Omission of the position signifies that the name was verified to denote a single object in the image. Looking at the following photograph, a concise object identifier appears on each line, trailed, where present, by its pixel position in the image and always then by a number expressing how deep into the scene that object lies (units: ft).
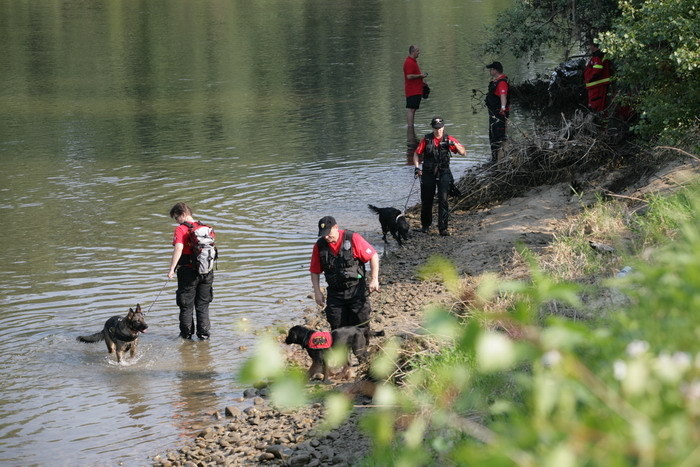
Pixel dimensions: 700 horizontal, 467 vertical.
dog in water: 64.23
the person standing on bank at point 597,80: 99.50
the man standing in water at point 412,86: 139.03
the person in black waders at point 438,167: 86.63
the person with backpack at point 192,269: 66.28
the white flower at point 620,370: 14.53
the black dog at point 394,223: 85.61
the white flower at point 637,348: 14.64
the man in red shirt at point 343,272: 58.54
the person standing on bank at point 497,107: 104.37
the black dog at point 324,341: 56.59
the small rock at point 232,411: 55.52
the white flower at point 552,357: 14.98
